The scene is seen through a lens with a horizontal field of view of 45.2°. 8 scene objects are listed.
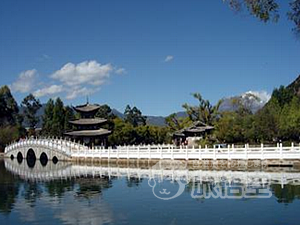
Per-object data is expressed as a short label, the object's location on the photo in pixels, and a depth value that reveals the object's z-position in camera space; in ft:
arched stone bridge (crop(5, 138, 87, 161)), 119.31
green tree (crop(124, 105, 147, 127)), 197.67
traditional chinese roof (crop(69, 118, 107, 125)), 126.46
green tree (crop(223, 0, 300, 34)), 27.98
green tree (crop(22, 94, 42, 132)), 206.02
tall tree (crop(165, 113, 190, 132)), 150.09
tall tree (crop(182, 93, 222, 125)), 146.61
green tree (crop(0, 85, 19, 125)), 188.68
